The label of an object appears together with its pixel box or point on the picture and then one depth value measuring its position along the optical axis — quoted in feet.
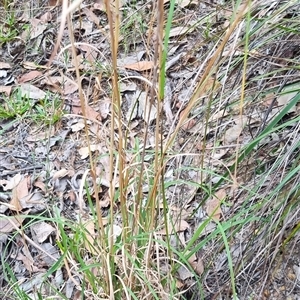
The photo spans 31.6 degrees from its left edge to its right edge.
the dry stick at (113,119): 3.07
